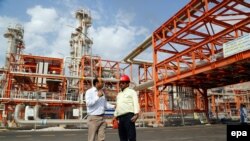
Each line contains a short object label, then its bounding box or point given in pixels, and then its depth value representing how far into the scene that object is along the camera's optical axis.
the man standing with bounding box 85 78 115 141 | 5.17
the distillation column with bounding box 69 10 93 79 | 52.84
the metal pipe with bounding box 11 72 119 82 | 33.77
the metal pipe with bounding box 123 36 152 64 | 31.27
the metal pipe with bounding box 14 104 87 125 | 22.66
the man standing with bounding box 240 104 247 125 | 17.58
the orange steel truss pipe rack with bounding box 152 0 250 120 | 19.70
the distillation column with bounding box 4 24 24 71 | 53.25
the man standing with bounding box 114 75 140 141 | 4.62
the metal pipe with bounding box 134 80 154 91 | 32.29
